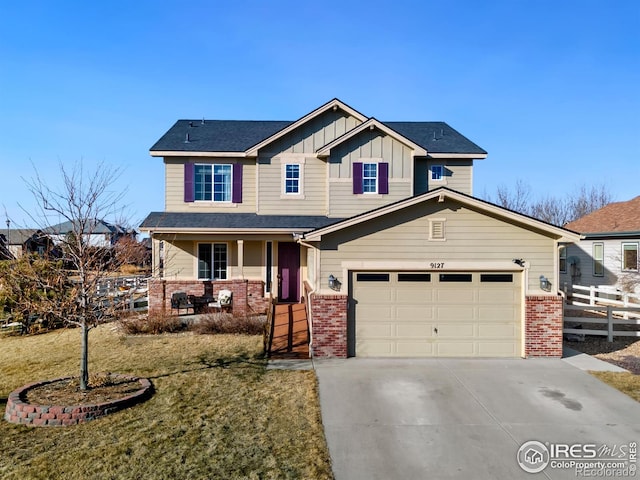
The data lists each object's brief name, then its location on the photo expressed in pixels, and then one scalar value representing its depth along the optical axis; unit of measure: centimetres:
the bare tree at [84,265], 795
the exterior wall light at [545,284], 1059
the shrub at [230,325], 1305
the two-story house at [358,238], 1069
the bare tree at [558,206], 4747
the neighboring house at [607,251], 1998
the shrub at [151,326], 1345
